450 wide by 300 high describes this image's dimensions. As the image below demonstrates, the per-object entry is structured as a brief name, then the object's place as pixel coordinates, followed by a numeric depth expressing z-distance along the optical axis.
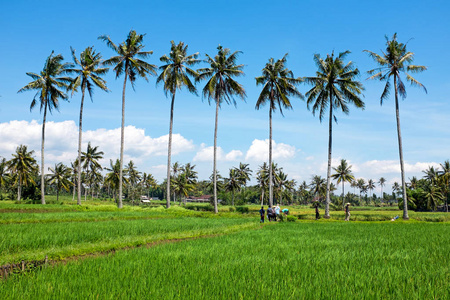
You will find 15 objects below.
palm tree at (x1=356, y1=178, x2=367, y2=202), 131.62
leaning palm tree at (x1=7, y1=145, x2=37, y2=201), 53.72
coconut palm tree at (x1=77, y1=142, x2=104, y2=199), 59.46
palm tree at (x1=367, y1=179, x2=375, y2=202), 137.00
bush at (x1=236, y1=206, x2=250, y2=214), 45.54
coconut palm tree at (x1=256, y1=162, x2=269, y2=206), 67.46
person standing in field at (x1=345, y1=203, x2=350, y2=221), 26.36
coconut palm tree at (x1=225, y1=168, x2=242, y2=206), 67.56
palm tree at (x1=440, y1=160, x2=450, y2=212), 61.51
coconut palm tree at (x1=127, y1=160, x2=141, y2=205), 86.18
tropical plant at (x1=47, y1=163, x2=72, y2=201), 63.05
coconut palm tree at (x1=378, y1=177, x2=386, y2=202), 145.88
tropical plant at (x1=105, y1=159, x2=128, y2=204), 62.94
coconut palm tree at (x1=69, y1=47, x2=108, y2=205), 37.84
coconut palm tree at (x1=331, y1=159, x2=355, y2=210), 65.81
